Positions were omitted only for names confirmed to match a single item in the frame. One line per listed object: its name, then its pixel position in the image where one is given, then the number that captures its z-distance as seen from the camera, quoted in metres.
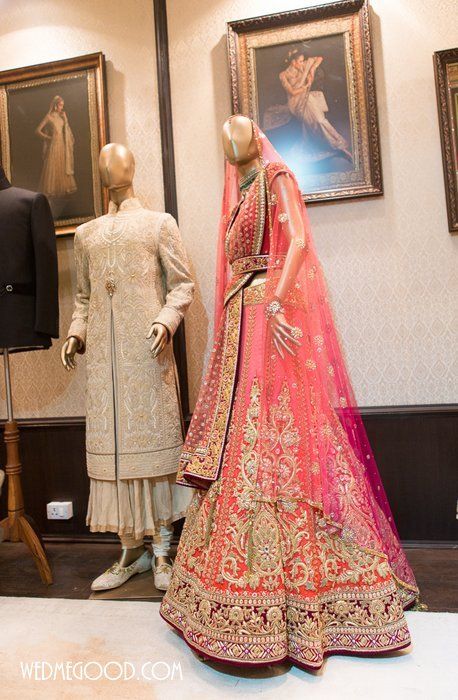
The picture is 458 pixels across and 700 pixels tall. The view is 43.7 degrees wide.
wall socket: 3.04
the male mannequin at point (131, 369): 2.40
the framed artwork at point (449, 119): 2.68
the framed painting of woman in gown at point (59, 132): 3.06
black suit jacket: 2.56
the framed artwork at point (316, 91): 2.75
